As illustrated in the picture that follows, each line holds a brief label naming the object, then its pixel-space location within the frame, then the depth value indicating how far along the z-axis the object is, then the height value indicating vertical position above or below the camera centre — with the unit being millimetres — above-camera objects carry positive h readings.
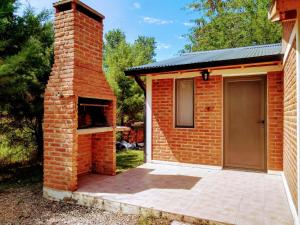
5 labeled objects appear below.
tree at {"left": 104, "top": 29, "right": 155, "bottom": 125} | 13461 +1642
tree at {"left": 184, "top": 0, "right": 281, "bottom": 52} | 18516 +7870
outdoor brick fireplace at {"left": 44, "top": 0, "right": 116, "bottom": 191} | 4555 +560
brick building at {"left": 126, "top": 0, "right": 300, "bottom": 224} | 5750 +144
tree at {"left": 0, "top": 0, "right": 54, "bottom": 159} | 5801 +1205
